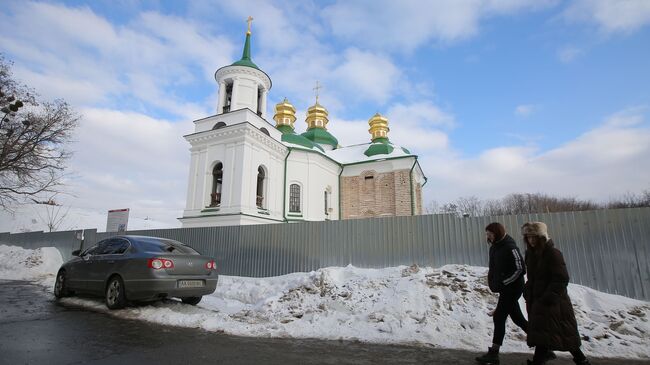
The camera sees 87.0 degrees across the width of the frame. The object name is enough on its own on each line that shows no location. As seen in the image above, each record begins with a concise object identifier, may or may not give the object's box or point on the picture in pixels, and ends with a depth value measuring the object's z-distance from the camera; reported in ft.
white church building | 57.41
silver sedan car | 20.68
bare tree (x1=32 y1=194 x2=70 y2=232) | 113.39
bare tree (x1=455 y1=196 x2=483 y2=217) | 203.09
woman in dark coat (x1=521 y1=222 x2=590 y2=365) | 11.19
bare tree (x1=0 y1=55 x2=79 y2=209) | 48.70
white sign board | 48.63
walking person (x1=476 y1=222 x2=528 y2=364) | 13.18
